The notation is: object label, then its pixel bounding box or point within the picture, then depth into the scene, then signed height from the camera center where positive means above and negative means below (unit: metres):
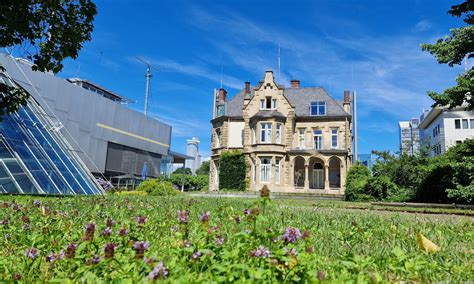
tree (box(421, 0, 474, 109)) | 14.84 +6.87
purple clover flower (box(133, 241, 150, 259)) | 1.94 -0.39
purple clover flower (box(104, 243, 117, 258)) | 1.90 -0.40
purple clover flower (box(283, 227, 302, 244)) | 2.35 -0.33
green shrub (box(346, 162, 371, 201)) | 24.78 +0.87
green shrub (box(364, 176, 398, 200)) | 23.34 +0.46
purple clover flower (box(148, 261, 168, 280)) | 1.67 -0.46
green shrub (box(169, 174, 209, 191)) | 56.88 +0.86
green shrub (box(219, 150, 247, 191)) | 33.19 +1.78
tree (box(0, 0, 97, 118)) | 8.38 +4.00
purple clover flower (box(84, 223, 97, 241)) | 2.20 -0.34
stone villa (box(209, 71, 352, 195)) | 33.03 +5.60
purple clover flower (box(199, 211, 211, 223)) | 2.58 -0.25
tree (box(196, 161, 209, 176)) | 109.03 +6.22
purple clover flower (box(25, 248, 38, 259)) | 2.42 -0.55
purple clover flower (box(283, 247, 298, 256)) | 2.08 -0.40
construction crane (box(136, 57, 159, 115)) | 58.28 +19.37
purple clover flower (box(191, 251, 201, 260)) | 2.17 -0.46
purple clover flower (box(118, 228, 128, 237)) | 2.58 -0.39
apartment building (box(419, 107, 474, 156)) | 44.84 +10.05
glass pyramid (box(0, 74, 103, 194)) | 13.38 +0.97
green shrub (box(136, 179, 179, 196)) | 21.84 -0.20
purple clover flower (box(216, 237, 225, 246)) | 2.42 -0.41
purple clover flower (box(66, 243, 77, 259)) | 2.09 -0.45
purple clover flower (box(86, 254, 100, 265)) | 2.02 -0.49
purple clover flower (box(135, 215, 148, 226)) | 2.78 -0.31
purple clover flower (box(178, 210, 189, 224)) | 2.84 -0.28
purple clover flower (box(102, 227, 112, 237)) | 2.57 -0.39
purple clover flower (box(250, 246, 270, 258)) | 2.10 -0.42
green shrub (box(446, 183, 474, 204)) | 14.38 +0.21
